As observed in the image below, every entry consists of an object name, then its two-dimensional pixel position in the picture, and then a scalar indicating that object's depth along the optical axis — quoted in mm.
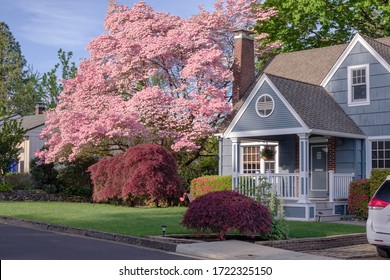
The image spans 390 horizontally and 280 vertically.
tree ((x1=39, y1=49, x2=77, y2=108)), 47712
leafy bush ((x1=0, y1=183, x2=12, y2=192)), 31766
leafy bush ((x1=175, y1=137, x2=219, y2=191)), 29631
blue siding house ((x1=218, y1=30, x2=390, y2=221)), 21469
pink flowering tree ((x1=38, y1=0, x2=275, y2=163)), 27594
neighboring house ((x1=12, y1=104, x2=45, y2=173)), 44781
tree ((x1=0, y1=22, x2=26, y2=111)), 55906
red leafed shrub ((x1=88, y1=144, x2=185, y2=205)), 25438
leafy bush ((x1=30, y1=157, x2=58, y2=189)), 33031
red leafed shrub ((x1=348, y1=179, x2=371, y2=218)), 21422
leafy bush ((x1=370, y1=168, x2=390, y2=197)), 20734
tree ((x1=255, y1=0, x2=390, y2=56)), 33344
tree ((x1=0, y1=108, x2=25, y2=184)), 32719
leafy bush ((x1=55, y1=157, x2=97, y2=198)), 32031
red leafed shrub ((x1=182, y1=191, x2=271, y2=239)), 14180
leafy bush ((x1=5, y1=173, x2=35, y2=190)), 33750
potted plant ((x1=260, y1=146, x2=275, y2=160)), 24938
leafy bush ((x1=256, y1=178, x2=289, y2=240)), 14844
